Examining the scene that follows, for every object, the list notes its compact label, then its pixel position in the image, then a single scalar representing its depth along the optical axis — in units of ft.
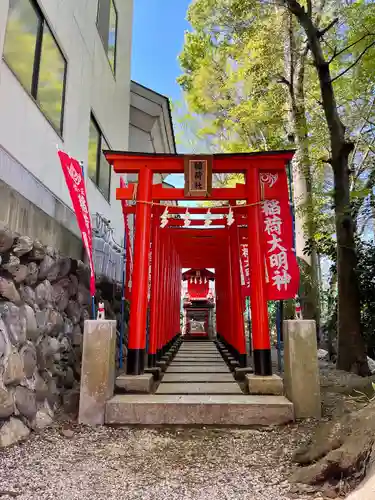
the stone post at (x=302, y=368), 16.46
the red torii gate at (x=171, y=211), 19.77
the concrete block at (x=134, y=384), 19.06
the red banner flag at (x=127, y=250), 24.91
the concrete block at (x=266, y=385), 18.37
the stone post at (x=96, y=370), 16.05
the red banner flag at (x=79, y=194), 17.72
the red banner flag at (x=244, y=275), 32.04
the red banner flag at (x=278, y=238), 20.10
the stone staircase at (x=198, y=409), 16.10
